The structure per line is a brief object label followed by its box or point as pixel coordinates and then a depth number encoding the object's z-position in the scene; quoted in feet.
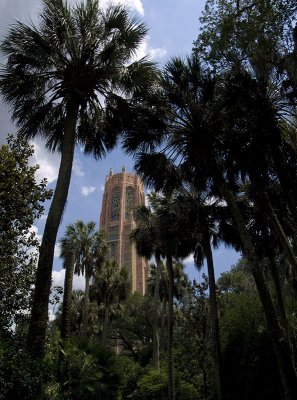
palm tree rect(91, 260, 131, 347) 112.27
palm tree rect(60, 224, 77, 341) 45.55
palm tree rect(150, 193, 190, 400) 60.72
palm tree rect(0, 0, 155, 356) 34.30
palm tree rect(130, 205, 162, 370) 76.33
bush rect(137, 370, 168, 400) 74.33
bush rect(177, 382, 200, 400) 71.31
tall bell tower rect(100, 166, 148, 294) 300.18
